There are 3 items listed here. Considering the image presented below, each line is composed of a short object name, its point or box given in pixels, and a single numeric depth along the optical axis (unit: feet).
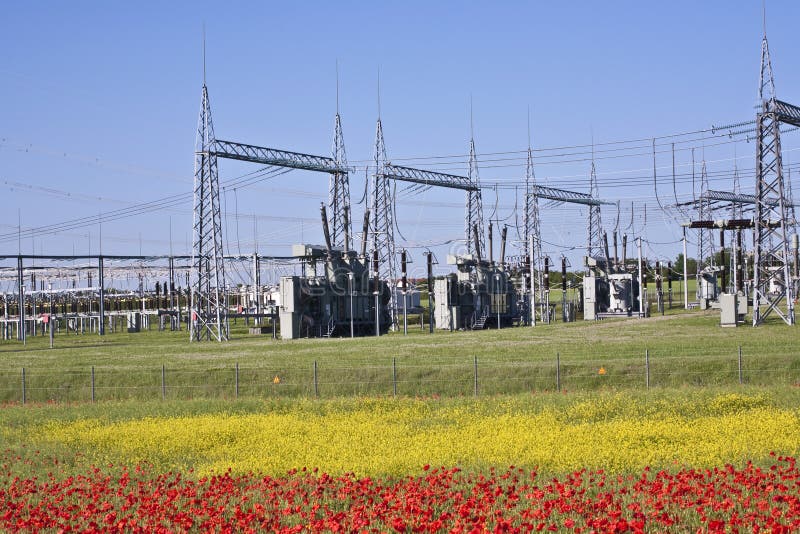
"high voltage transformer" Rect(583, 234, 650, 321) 274.77
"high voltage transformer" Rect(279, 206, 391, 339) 216.54
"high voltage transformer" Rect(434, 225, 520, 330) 253.44
